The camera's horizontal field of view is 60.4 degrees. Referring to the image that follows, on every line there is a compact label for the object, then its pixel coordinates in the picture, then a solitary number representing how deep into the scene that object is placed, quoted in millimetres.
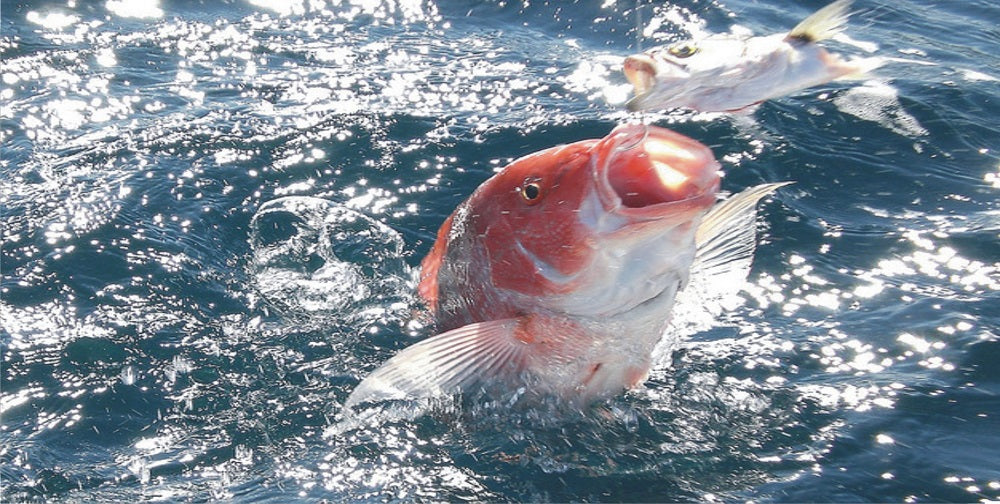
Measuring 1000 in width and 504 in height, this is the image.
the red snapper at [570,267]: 2570
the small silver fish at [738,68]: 3969
